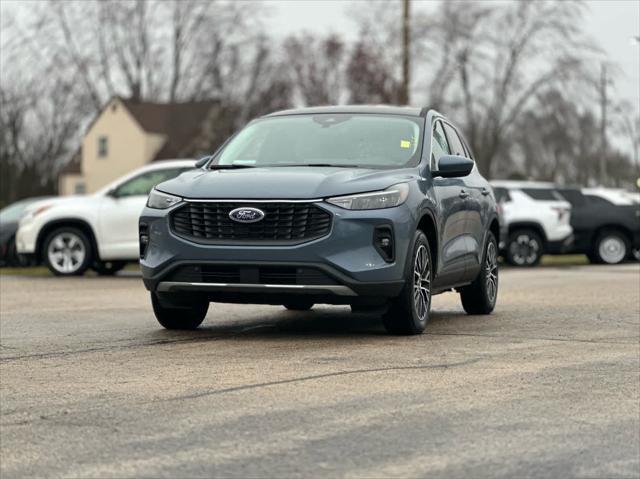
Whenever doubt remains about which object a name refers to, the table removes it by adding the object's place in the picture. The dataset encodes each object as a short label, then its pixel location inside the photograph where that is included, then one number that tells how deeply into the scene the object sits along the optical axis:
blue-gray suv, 9.39
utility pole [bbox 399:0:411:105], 34.74
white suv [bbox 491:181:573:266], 26.39
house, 74.81
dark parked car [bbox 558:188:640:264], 27.00
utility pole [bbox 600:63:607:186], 57.12
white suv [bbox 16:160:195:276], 19.64
